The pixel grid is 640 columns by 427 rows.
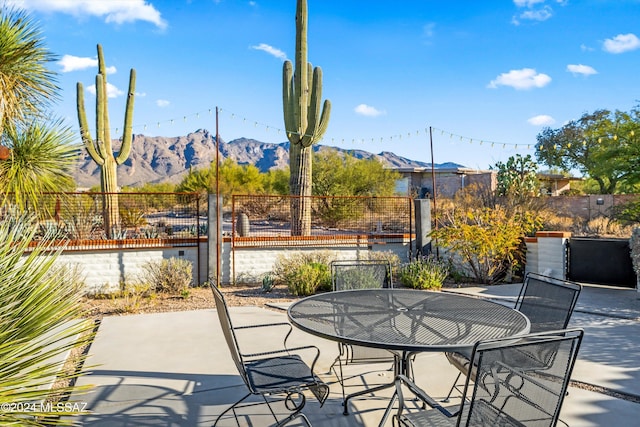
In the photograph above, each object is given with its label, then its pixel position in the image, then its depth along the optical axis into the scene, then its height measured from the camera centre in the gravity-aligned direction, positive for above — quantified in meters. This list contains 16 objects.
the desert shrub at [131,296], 6.83 -1.40
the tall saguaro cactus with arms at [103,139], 13.45 +2.33
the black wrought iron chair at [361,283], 3.69 -0.80
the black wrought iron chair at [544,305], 3.16 -0.73
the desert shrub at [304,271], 7.99 -1.11
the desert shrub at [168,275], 8.23 -1.16
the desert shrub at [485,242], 8.76 -0.62
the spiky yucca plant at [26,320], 1.84 -0.54
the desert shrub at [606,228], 12.53 -0.59
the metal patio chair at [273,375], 2.75 -1.07
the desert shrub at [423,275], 8.27 -1.22
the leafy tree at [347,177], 24.11 +1.97
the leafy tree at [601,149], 16.30 +3.49
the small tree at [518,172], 20.67 +1.90
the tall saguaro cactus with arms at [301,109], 12.14 +2.81
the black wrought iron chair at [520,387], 1.95 -0.79
